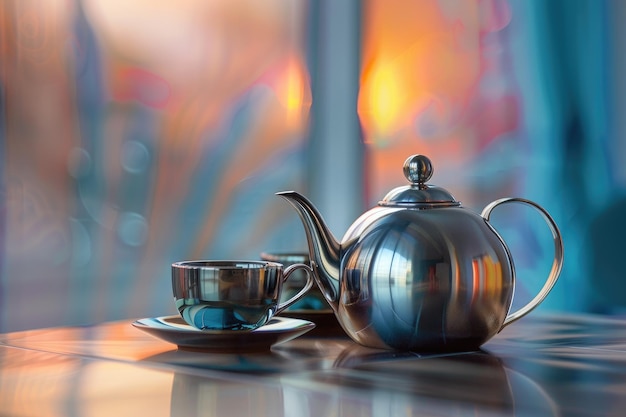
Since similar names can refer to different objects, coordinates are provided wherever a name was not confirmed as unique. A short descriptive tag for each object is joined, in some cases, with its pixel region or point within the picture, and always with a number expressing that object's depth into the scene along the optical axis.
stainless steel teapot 1.16
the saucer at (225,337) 1.18
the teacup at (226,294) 1.17
